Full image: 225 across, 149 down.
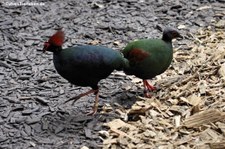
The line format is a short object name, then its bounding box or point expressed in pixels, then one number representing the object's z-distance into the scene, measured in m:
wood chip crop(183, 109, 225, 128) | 8.05
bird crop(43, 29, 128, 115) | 8.55
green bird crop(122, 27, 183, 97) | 9.20
